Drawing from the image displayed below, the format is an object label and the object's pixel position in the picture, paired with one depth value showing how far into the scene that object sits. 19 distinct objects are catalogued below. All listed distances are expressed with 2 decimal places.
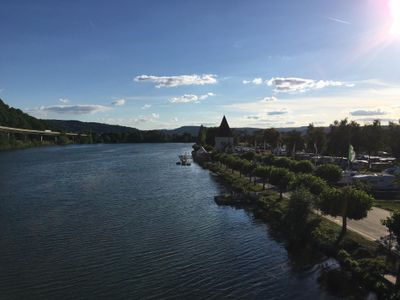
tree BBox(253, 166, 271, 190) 48.50
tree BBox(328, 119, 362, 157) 70.44
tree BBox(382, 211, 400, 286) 20.55
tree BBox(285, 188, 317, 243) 30.48
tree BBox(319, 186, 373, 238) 27.47
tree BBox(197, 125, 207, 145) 164.00
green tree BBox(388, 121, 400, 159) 65.31
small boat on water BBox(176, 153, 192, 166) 97.35
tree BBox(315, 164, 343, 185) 44.75
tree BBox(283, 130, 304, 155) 98.96
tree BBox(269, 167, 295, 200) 41.62
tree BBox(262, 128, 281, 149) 115.31
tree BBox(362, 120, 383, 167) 71.06
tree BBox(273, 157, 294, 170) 56.03
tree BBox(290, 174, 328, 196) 35.06
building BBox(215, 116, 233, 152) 120.12
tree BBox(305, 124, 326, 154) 85.88
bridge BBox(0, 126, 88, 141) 161.79
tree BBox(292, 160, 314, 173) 52.31
